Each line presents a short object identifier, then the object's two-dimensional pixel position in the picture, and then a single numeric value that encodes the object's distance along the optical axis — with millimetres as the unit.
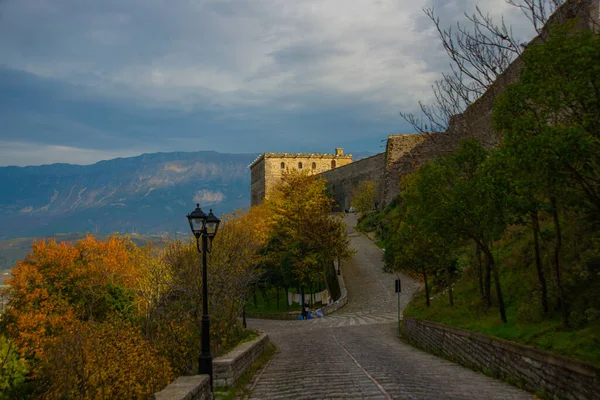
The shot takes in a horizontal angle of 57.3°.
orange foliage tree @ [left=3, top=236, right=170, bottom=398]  33459
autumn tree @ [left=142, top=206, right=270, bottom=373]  15289
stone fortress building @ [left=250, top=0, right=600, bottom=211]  19595
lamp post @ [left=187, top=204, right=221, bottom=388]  10836
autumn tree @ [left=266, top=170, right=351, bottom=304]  40469
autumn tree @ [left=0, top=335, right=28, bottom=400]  25328
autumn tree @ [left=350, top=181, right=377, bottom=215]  68000
